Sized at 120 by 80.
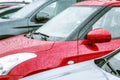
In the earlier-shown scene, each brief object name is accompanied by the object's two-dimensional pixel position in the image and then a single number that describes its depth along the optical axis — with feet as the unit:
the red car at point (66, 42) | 13.83
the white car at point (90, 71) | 10.64
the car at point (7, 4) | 34.86
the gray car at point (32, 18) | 23.71
